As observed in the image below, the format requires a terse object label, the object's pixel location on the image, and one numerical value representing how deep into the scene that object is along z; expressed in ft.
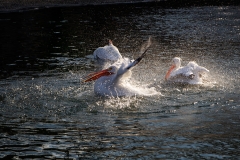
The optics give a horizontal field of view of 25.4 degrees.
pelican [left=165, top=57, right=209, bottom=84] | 38.63
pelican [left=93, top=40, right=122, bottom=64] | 51.70
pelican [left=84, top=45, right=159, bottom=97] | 35.76
